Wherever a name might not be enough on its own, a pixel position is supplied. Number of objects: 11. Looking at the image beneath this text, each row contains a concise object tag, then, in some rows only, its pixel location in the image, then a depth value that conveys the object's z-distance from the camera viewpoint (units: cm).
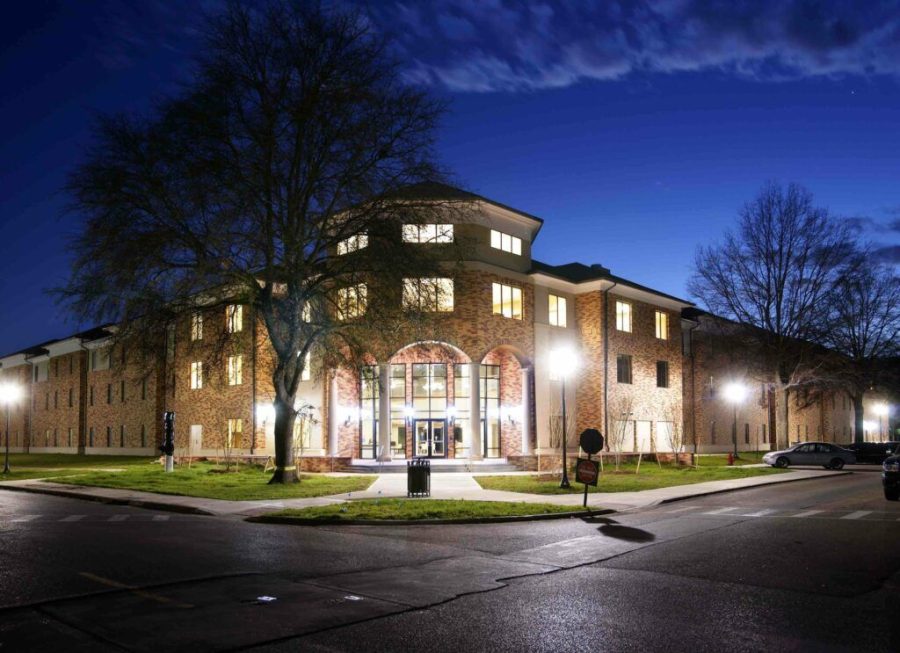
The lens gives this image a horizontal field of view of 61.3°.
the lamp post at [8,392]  3616
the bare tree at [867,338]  5703
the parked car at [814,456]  4138
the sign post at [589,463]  1956
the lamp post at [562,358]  2594
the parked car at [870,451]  4919
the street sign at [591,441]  2027
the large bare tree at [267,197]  2442
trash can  2238
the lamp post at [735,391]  4081
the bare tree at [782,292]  4862
